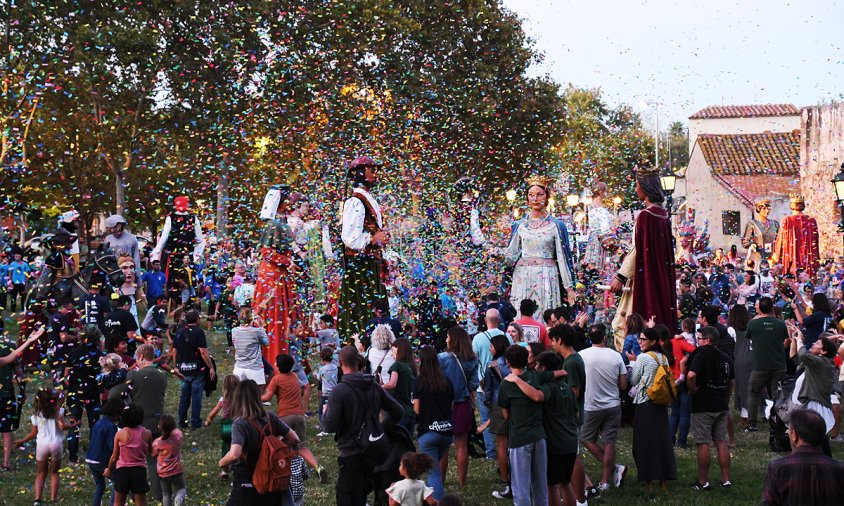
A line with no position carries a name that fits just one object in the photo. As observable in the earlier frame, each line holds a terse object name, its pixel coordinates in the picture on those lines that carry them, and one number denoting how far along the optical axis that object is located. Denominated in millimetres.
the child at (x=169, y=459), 9945
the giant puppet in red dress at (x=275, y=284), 14836
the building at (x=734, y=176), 54219
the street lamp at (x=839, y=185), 19422
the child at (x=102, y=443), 10148
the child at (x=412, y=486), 7730
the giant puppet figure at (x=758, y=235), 26719
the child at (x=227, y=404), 8752
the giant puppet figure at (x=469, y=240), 17719
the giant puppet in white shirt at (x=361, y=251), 12820
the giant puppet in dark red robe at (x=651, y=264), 13352
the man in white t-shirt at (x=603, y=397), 11156
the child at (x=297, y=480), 9570
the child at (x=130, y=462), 9680
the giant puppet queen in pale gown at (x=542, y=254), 14195
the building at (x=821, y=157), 37812
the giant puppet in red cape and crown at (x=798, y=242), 24328
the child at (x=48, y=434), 11023
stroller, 9547
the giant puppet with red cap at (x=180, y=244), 22562
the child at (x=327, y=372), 12852
